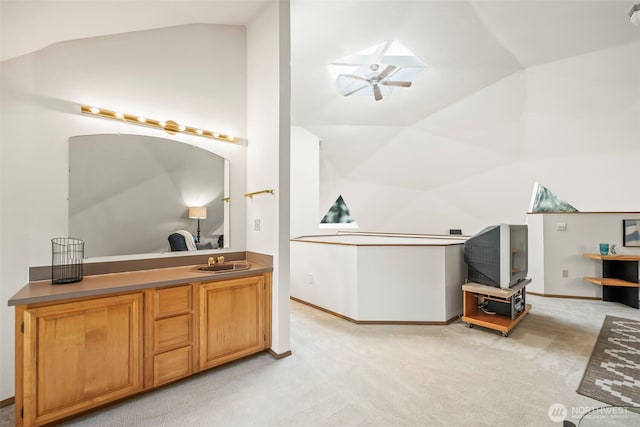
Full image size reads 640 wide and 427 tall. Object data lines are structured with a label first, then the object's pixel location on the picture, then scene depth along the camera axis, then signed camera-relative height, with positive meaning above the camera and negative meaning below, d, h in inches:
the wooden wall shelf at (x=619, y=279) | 161.0 -37.3
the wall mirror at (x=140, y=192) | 85.7 +8.2
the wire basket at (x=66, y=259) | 78.4 -12.2
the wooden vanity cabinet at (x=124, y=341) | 62.9 -33.2
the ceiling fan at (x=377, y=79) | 148.6 +74.5
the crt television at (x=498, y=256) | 122.0 -18.0
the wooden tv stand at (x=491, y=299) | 119.7 -41.6
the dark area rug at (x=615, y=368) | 78.3 -49.1
